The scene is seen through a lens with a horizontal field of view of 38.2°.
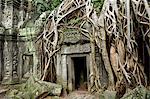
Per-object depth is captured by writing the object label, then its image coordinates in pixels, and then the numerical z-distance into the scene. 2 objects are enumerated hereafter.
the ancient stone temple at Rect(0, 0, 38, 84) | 8.16
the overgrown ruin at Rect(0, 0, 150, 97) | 6.03
